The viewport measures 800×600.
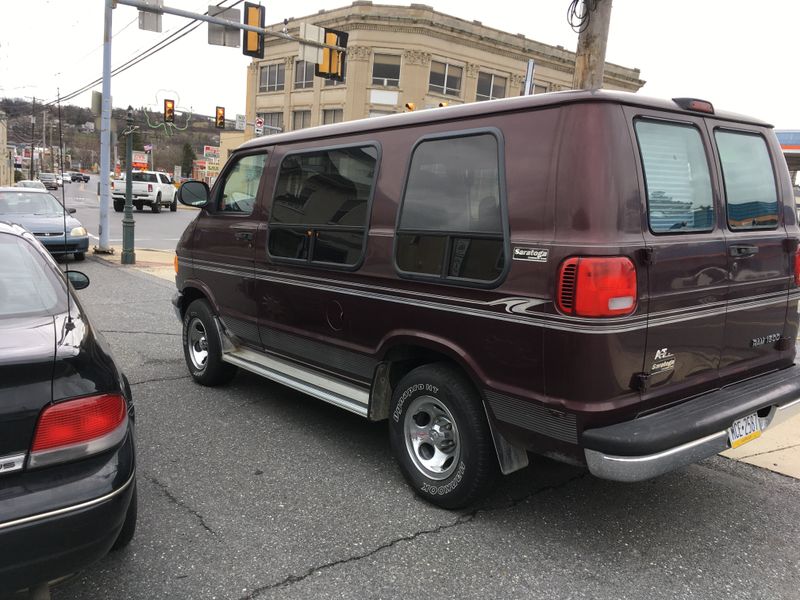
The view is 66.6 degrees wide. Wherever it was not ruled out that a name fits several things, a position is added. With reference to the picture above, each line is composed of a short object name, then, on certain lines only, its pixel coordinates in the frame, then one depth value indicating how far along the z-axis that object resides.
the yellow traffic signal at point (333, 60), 16.03
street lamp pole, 13.34
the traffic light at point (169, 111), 27.81
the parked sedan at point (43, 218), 12.55
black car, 2.01
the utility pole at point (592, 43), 7.60
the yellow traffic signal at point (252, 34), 14.66
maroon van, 2.71
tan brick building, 45.28
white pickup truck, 33.44
